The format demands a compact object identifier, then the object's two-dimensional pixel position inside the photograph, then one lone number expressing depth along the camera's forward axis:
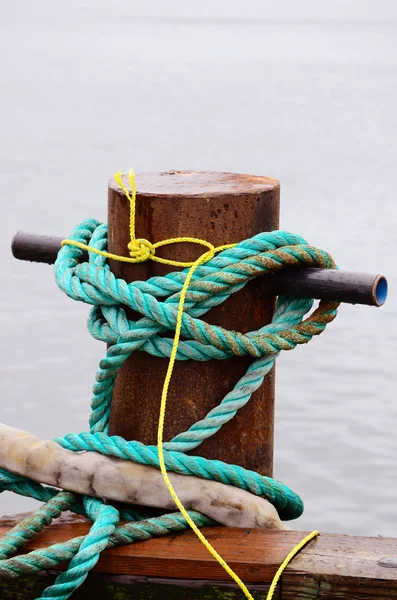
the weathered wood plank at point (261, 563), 4.32
